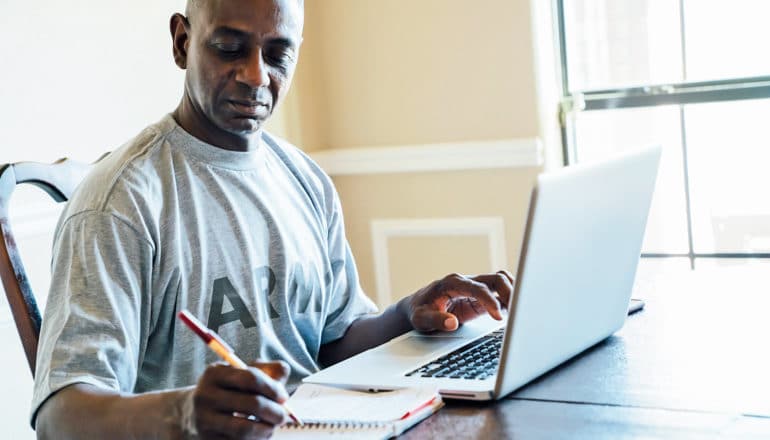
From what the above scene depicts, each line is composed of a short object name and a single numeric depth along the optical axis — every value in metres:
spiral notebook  1.06
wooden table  1.04
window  2.79
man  1.16
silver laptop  1.08
